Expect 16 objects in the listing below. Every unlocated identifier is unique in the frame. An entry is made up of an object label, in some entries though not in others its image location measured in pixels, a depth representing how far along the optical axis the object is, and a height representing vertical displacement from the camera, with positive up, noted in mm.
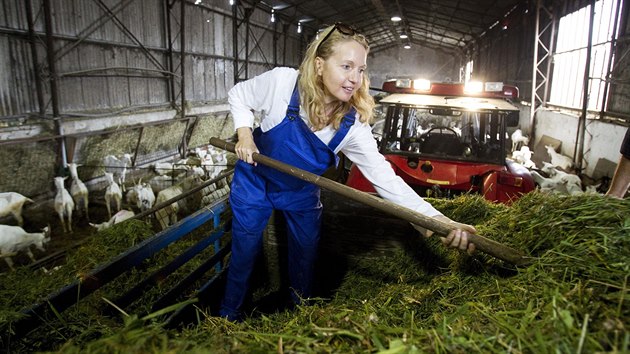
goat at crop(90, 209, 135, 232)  6634 -1944
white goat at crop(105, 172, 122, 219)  7905 -1862
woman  2568 -269
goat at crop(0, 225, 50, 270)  5625 -2061
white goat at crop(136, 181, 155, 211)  7902 -1915
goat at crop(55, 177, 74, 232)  7305 -1892
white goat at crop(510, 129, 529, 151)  13750 -1068
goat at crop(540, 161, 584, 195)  7184 -1350
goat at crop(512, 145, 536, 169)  10650 -1356
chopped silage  1297 -801
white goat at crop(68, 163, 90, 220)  8070 -1817
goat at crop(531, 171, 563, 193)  7160 -1381
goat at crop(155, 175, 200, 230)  7336 -1972
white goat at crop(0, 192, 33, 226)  6898 -1814
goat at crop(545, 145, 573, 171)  10164 -1372
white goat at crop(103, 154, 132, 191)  9516 -1525
